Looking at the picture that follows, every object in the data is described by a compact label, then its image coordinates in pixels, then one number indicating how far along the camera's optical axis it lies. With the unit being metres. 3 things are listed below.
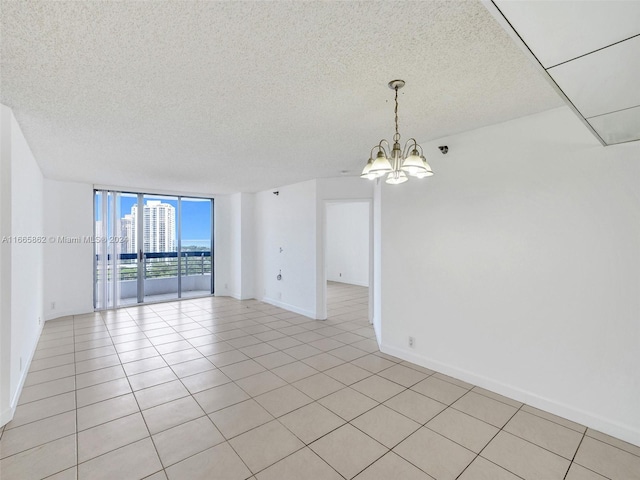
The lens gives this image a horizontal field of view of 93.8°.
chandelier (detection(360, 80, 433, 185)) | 1.92
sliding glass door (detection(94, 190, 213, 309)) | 6.02
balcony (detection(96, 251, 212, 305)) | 6.86
